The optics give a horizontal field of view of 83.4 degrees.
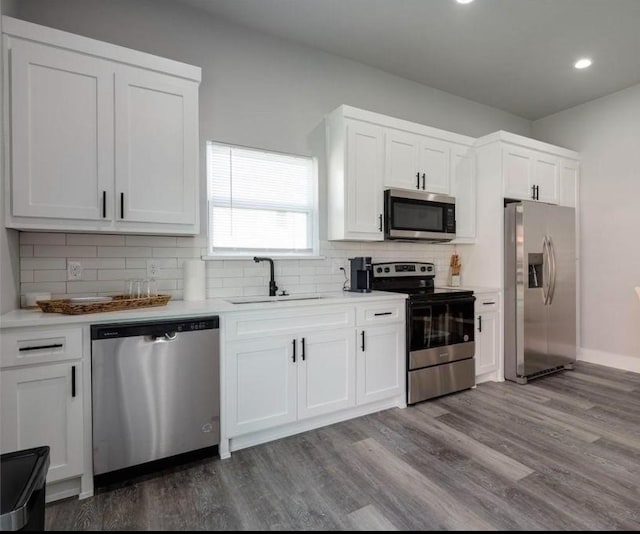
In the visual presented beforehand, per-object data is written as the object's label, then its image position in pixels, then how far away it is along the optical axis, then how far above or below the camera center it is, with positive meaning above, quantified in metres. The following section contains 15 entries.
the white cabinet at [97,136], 1.92 +0.77
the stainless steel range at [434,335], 2.98 -0.60
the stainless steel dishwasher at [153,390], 1.86 -0.68
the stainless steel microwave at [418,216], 3.25 +0.48
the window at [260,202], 2.85 +0.55
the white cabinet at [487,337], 3.48 -0.70
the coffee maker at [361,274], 3.16 -0.07
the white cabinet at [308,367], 2.27 -0.71
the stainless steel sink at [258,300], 2.66 -0.25
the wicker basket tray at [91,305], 1.87 -0.21
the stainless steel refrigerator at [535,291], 3.53 -0.26
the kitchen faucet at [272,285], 2.90 -0.15
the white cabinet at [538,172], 3.72 +1.05
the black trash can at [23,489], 1.05 -0.71
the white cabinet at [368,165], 3.05 +0.91
